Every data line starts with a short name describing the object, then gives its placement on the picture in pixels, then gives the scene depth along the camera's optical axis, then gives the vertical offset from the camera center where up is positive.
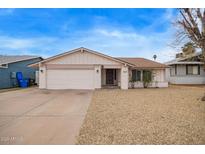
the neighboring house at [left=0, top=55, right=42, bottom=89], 13.18 +1.07
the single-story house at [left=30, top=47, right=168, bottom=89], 11.76 +0.74
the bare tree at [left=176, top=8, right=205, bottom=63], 6.67 +3.01
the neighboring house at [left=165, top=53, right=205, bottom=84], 16.13 +0.53
